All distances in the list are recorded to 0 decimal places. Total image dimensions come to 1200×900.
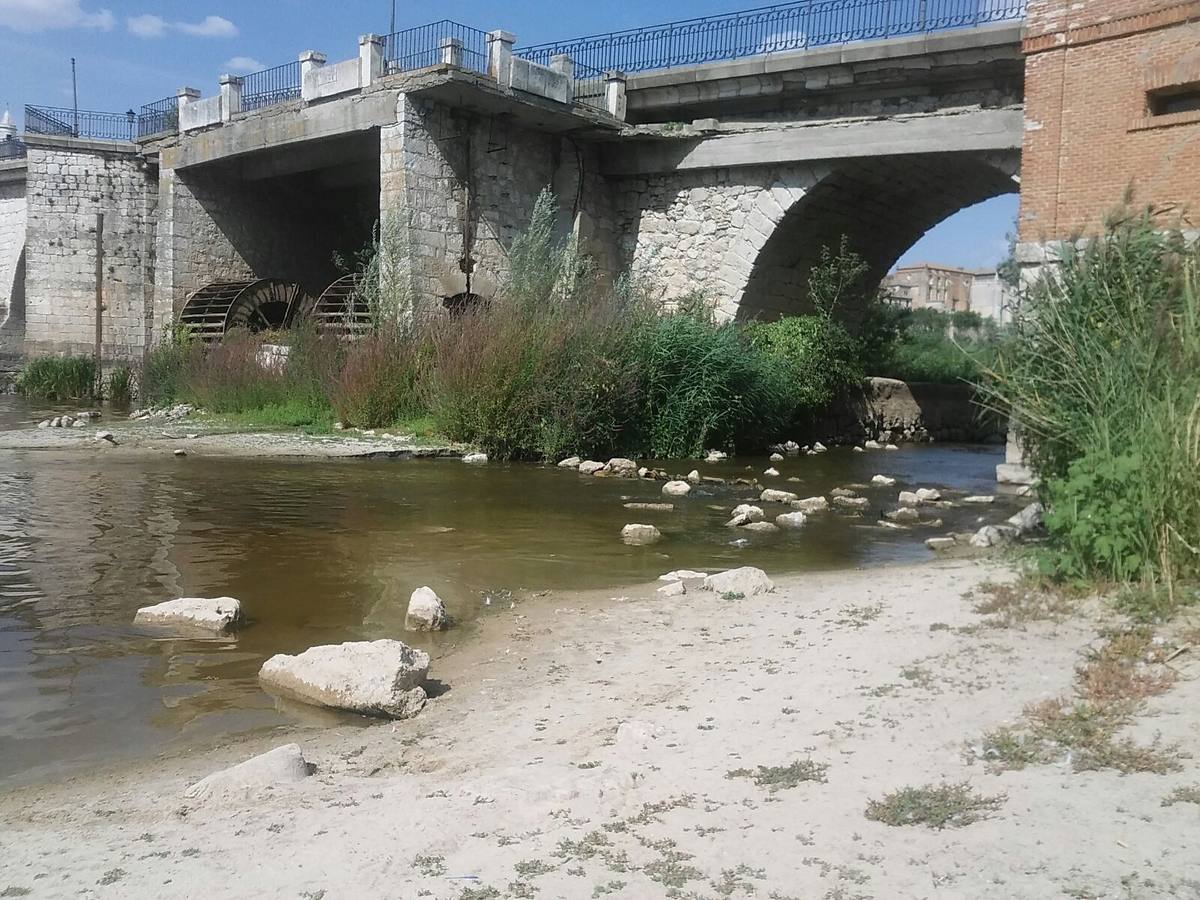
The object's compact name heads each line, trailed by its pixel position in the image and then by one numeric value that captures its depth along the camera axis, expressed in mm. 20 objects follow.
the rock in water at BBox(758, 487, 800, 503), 10000
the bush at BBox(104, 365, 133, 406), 20141
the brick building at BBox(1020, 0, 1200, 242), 10188
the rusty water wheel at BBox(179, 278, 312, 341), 19353
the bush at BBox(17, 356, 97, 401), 20953
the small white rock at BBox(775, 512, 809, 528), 8539
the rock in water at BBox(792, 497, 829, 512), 9391
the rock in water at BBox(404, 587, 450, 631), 4914
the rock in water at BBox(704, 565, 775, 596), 5395
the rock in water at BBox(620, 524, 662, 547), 7480
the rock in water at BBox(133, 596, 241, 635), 4707
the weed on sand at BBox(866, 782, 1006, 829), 2439
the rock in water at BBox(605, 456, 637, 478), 11688
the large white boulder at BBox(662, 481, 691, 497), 10141
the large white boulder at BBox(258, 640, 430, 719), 3643
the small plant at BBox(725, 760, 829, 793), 2721
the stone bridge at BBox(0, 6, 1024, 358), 15422
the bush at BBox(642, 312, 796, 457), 13398
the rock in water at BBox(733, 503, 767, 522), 8531
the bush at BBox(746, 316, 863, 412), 16391
